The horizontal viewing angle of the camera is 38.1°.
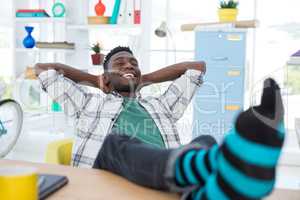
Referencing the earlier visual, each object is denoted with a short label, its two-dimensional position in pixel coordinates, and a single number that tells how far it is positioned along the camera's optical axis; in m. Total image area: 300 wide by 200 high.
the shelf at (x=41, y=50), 4.36
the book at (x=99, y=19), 4.38
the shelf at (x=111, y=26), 4.27
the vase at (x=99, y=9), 4.46
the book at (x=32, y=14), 4.52
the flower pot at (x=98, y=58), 4.37
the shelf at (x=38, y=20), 4.45
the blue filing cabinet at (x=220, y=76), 4.09
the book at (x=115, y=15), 4.33
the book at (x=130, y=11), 4.36
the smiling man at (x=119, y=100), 2.22
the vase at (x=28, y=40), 4.59
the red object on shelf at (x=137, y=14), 4.29
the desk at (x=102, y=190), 1.13
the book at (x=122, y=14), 4.39
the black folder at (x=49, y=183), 1.14
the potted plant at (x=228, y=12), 4.35
